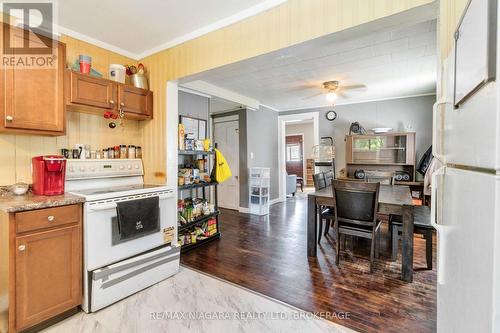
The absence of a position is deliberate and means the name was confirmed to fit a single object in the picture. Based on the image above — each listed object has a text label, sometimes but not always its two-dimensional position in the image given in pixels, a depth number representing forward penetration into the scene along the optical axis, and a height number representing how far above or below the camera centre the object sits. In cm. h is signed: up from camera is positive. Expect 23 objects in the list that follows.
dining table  242 -50
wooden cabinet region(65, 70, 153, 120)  231 +67
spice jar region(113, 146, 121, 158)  288 +12
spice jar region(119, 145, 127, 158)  293 +12
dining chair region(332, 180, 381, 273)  259 -51
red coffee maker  207 -12
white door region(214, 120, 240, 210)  562 +15
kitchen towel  213 -51
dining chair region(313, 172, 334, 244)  335 -69
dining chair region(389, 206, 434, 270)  255 -69
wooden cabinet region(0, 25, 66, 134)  192 +56
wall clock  589 +112
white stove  197 -63
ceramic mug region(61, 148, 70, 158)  244 +7
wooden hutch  496 +20
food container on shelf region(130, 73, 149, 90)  292 +95
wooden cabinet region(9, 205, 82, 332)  164 -80
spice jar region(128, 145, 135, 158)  300 +12
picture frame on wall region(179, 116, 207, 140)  373 +55
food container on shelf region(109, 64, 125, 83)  270 +96
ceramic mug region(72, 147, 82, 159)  251 +8
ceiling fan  420 +135
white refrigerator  52 -9
